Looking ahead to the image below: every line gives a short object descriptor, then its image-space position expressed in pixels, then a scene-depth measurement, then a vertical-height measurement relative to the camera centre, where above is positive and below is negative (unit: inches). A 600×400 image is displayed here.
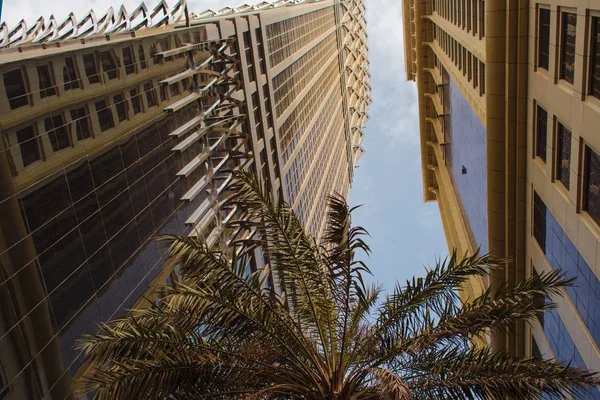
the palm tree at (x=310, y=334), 422.6 -245.1
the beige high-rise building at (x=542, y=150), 620.1 -227.8
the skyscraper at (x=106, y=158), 628.7 -192.3
